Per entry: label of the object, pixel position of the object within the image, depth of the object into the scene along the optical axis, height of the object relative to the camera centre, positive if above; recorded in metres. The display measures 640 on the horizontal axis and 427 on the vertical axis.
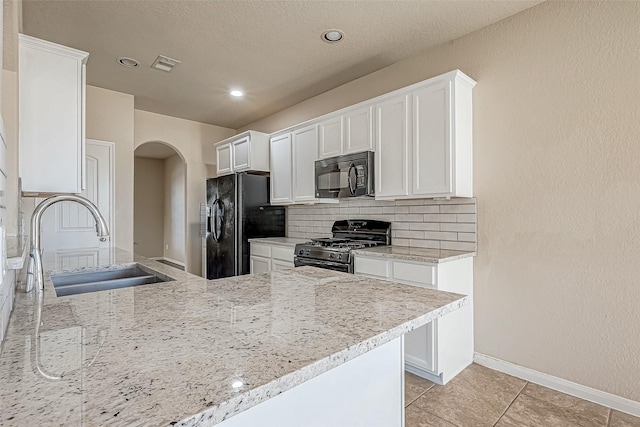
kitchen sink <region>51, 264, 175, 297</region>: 1.72 -0.36
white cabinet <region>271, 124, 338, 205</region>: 3.74 +0.57
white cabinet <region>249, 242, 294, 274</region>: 3.65 -0.48
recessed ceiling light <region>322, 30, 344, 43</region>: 2.79 +1.50
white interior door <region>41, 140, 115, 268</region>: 3.79 +0.04
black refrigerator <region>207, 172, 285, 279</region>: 4.17 -0.06
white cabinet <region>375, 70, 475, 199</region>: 2.55 +0.60
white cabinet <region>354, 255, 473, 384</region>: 2.36 -0.83
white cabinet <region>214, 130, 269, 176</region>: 4.33 +0.83
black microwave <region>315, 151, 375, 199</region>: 3.07 +0.37
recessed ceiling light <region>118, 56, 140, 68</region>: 3.26 +1.51
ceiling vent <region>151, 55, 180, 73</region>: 3.25 +1.51
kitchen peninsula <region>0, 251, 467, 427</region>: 0.53 -0.29
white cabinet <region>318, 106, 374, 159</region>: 3.13 +0.80
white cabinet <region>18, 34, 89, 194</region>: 2.00 +0.61
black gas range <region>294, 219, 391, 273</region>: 2.94 -0.29
